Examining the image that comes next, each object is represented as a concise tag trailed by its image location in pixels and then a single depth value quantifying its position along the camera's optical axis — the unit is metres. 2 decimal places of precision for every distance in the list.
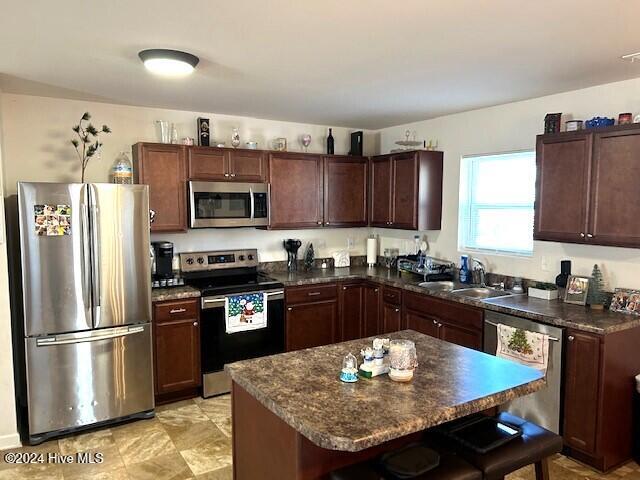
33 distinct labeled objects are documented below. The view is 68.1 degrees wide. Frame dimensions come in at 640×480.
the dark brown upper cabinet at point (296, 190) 4.56
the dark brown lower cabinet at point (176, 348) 3.74
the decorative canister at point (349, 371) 1.98
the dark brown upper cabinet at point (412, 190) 4.54
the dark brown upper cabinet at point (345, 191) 4.89
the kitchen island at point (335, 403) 1.62
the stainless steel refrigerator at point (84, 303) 3.13
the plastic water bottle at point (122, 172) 3.78
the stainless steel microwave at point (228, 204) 4.12
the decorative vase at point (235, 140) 4.43
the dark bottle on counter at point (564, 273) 3.51
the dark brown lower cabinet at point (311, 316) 4.34
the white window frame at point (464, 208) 4.42
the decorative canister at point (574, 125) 3.24
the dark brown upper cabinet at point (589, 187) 2.91
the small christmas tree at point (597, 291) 3.23
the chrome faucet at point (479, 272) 4.19
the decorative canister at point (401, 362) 1.98
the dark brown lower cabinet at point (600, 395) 2.81
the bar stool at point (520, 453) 1.81
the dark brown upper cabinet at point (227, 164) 4.12
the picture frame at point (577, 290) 3.29
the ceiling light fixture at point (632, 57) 2.64
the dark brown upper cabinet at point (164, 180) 3.91
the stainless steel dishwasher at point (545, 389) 2.97
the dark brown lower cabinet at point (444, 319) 3.51
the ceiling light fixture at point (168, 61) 2.57
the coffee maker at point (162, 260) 4.00
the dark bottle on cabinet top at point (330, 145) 5.05
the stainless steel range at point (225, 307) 3.93
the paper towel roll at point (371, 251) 5.31
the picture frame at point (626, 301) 3.08
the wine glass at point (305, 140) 4.87
